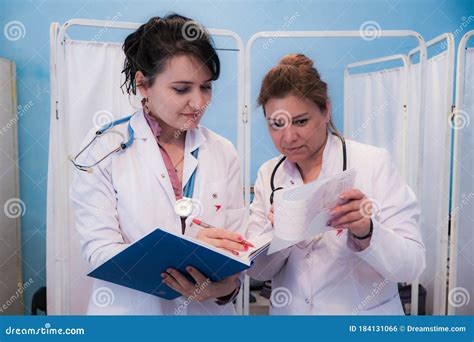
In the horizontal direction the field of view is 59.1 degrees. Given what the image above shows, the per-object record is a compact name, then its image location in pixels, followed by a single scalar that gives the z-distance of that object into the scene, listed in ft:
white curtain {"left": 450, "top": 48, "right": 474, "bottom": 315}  4.70
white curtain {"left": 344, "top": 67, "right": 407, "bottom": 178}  4.37
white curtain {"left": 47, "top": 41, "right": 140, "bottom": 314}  4.17
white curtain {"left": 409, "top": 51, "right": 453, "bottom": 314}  4.78
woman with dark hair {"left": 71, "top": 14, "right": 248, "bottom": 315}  3.10
